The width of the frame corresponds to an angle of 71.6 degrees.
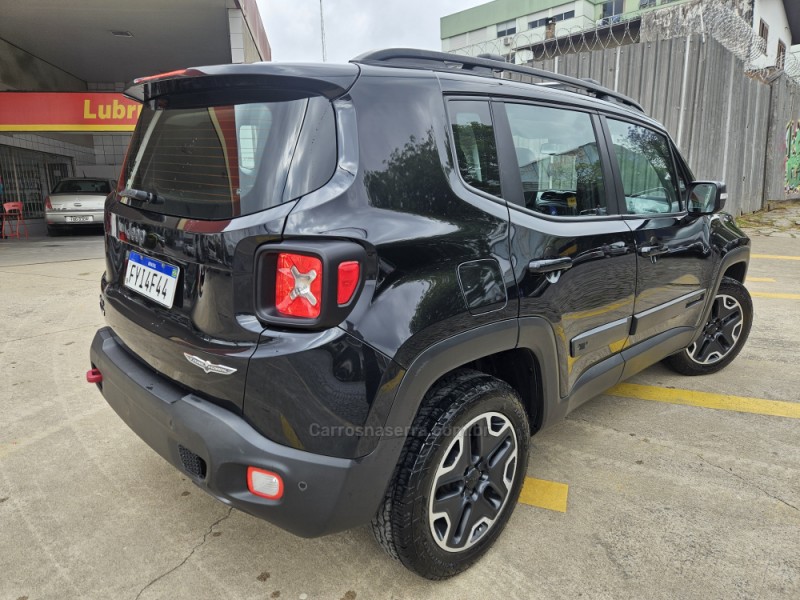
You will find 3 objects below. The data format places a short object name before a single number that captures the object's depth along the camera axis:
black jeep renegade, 1.59
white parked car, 13.09
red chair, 13.92
